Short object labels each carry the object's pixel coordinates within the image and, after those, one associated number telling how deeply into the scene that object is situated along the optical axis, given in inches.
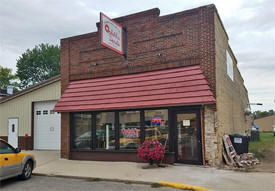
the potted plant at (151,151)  367.2
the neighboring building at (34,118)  627.0
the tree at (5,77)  1778.8
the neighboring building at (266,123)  2165.2
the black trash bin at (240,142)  423.5
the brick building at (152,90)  377.7
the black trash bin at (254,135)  869.7
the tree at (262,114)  3467.0
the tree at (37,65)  1632.6
